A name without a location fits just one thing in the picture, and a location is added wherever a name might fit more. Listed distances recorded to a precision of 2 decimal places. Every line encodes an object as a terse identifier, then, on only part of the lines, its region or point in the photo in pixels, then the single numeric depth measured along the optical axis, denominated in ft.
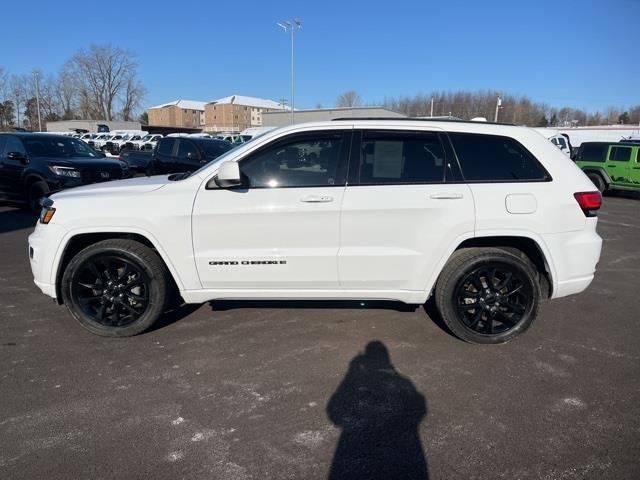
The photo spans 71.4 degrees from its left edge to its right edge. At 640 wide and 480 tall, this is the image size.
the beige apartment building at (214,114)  381.19
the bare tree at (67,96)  305.94
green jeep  47.01
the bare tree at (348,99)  324.60
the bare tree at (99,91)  299.85
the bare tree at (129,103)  313.32
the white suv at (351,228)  11.88
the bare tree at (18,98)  287.24
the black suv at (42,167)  29.68
